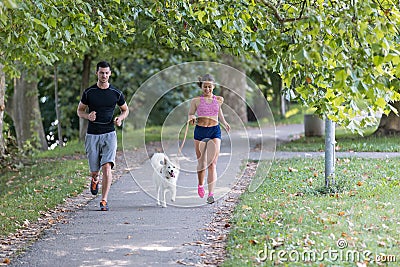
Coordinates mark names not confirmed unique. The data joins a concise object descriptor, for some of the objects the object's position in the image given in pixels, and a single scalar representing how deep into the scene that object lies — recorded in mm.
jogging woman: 20347
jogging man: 19879
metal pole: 21251
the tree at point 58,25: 18133
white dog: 20362
